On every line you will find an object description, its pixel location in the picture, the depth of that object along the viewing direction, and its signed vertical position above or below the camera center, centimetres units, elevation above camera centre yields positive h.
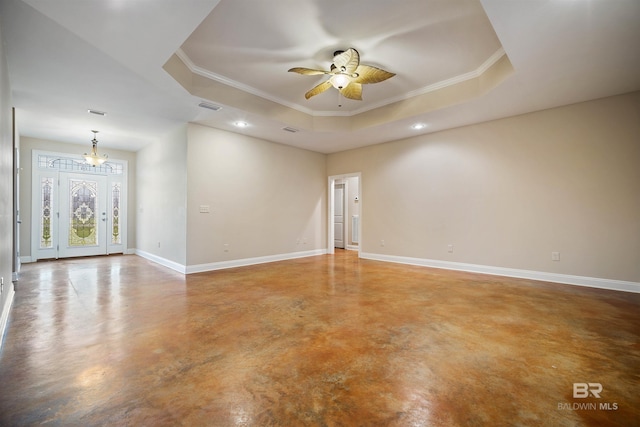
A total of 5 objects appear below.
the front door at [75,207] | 656 +12
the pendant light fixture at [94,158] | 618 +122
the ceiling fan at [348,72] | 334 +185
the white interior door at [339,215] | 933 -9
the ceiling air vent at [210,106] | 443 +175
